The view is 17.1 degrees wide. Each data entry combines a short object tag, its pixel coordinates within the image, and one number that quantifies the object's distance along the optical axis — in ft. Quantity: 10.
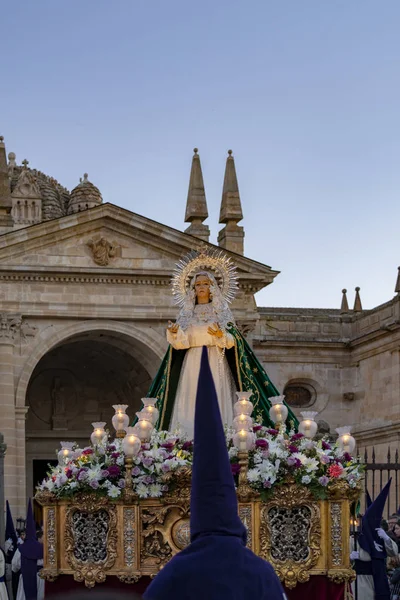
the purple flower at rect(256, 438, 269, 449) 36.27
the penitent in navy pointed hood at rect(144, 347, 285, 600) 13.07
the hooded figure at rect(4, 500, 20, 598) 58.95
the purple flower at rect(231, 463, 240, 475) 35.83
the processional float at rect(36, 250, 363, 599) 35.68
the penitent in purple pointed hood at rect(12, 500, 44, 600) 51.67
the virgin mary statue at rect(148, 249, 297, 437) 40.91
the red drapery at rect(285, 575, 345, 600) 35.65
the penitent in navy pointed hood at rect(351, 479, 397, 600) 47.42
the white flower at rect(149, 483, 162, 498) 35.99
